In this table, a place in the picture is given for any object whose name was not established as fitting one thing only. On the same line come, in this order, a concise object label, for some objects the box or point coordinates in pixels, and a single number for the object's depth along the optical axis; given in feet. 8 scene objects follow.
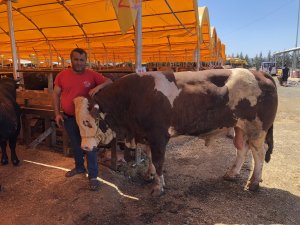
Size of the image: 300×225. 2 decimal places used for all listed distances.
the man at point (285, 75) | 61.42
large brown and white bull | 9.78
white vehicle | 128.29
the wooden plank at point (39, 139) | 14.65
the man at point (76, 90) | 10.15
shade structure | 22.32
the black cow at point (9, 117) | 11.97
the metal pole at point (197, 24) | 20.31
